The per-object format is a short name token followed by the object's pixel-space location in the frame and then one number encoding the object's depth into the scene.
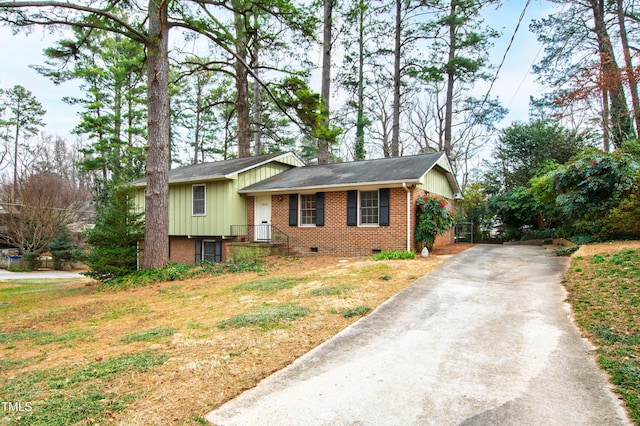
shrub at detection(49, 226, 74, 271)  21.73
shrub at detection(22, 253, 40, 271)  21.04
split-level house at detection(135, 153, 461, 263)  11.85
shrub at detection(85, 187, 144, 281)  10.38
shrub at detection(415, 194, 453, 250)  11.67
